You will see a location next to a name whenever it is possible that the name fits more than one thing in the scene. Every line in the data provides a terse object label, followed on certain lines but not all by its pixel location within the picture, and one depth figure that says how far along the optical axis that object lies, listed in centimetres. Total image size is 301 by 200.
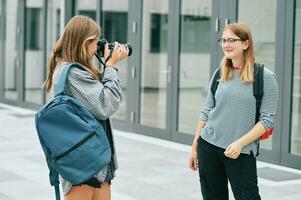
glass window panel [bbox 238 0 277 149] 806
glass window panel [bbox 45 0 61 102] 1336
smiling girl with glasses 370
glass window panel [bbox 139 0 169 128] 1009
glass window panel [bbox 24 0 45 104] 1398
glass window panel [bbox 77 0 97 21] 1183
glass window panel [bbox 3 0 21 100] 1496
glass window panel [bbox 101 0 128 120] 1100
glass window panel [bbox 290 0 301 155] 775
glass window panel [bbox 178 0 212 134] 922
